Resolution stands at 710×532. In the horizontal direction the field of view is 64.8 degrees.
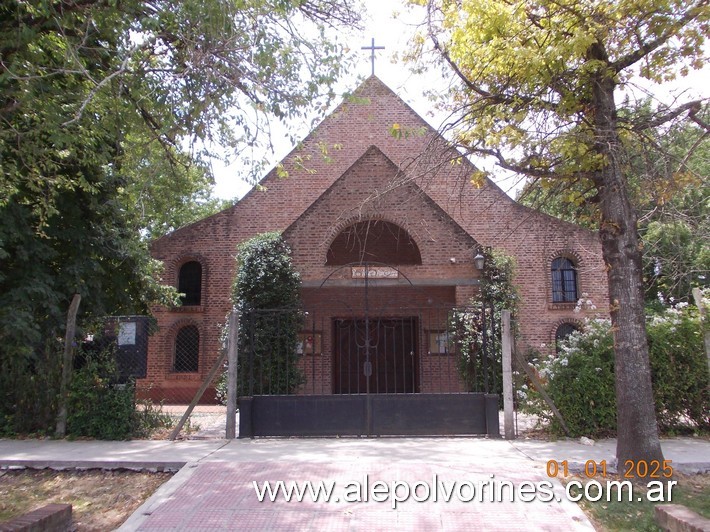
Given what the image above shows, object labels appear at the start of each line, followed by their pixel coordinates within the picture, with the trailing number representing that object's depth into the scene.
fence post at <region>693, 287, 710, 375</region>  8.54
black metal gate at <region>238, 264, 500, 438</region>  8.86
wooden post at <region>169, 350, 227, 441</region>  8.61
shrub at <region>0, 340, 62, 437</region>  9.09
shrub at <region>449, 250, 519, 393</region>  12.60
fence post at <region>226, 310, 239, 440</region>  8.87
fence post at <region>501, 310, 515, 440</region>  8.73
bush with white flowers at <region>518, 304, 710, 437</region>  8.63
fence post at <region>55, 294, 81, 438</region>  8.96
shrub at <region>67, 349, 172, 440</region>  8.90
